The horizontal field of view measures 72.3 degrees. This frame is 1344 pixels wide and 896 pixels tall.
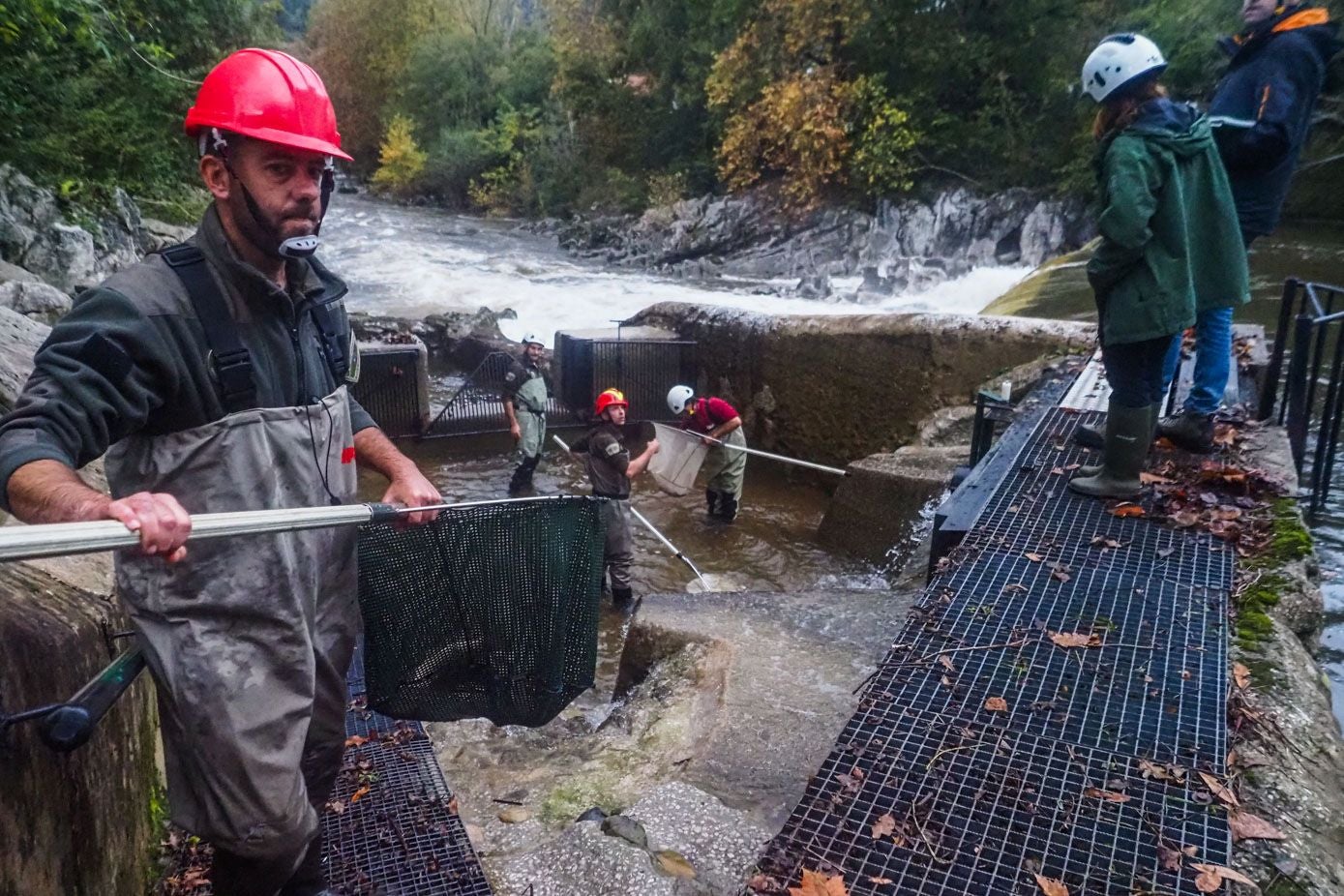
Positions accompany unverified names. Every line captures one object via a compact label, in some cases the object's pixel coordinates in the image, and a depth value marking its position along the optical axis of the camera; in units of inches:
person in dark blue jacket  157.9
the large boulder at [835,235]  840.3
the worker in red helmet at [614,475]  289.7
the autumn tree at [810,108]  947.3
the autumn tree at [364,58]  1865.2
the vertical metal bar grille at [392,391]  426.0
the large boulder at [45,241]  375.6
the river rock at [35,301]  281.3
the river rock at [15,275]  314.5
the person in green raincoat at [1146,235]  137.0
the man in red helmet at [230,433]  70.4
